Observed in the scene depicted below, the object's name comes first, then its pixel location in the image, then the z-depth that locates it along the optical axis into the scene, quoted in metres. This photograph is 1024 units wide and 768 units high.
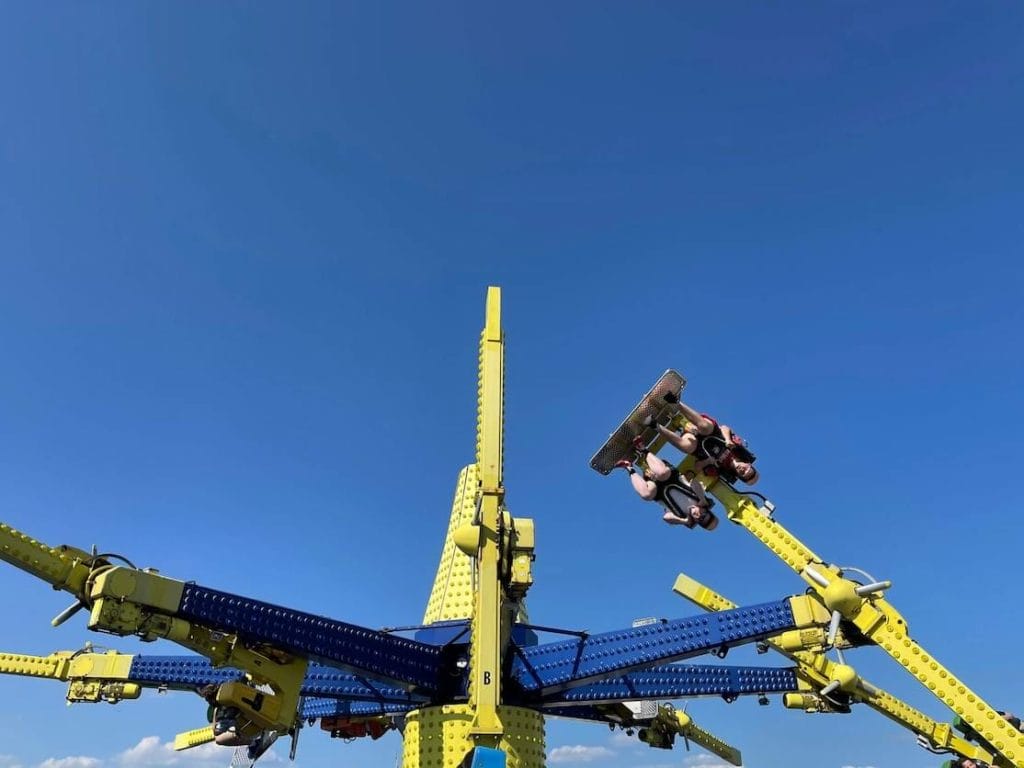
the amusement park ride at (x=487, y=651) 15.06
